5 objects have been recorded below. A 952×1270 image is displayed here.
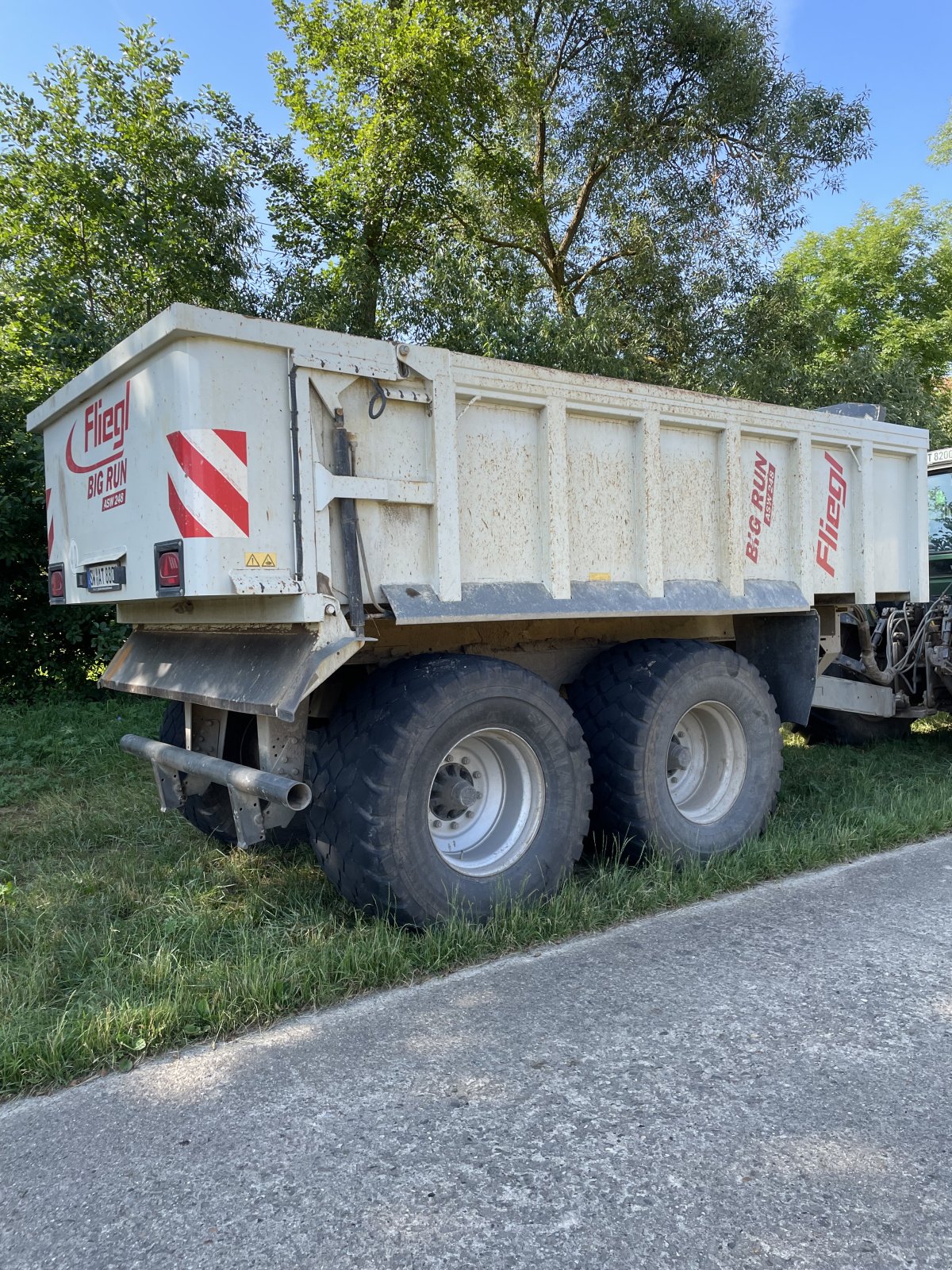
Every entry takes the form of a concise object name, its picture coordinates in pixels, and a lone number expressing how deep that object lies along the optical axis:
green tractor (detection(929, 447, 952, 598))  7.42
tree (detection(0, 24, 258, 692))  10.95
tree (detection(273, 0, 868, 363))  12.04
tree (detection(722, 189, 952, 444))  14.44
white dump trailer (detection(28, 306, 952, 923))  3.42
